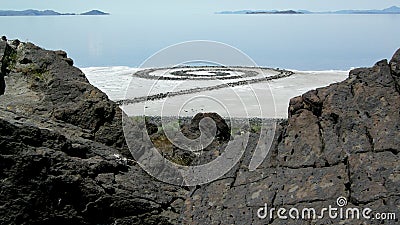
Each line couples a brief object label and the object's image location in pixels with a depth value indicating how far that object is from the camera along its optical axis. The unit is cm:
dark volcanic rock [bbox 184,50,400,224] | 512
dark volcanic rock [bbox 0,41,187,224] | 523
